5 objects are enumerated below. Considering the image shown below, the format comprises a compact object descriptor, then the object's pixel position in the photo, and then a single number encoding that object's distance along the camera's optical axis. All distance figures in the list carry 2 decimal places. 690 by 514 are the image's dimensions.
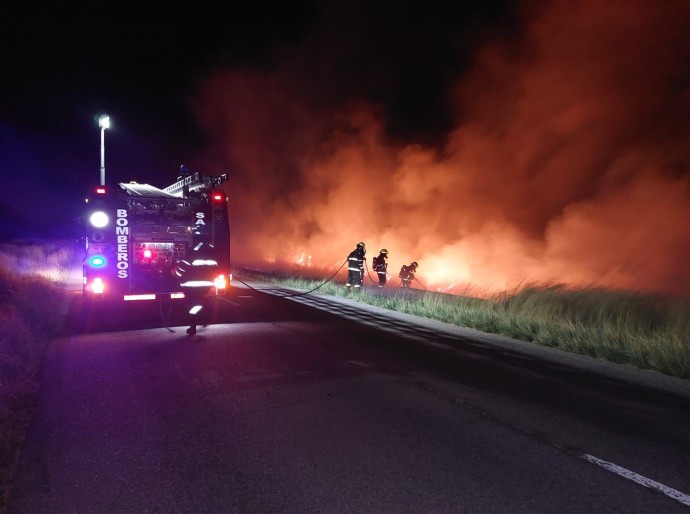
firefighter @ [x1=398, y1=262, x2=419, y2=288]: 17.45
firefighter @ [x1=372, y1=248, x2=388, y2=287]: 16.41
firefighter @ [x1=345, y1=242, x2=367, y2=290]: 14.91
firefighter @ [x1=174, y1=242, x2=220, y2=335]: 8.08
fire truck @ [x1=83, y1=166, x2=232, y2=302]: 8.62
